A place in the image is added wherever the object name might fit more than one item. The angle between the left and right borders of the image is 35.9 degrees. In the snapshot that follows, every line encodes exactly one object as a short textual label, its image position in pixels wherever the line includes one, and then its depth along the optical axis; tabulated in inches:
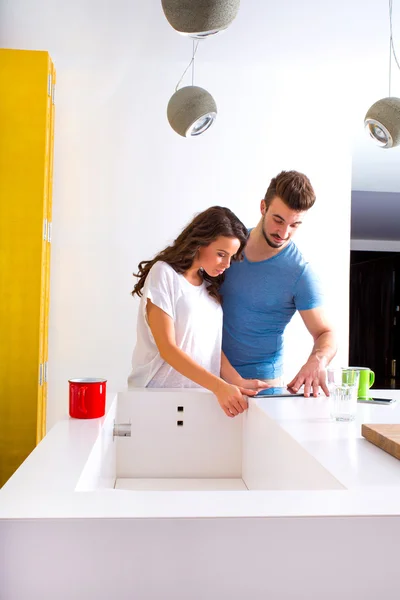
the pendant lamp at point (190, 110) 90.0
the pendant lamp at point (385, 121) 85.2
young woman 73.8
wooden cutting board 44.7
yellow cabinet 125.1
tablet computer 85.1
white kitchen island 30.6
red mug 57.4
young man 88.4
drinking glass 56.9
